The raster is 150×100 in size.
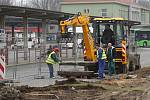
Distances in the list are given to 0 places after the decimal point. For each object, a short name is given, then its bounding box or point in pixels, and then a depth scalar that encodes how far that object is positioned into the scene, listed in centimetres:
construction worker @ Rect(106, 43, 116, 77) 2431
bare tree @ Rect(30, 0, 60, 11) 12686
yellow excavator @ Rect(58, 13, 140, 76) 2434
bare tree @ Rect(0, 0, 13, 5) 10856
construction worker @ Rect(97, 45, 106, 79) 2333
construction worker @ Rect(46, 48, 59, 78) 2448
